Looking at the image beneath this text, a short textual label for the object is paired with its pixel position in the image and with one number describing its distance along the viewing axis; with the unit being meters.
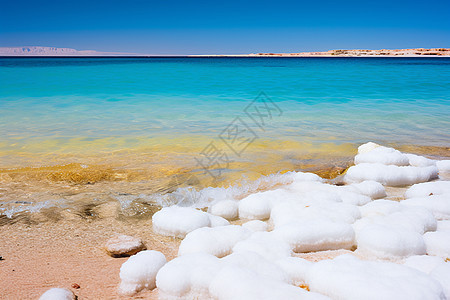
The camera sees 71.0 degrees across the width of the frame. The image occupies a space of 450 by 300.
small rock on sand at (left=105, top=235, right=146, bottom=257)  2.01
